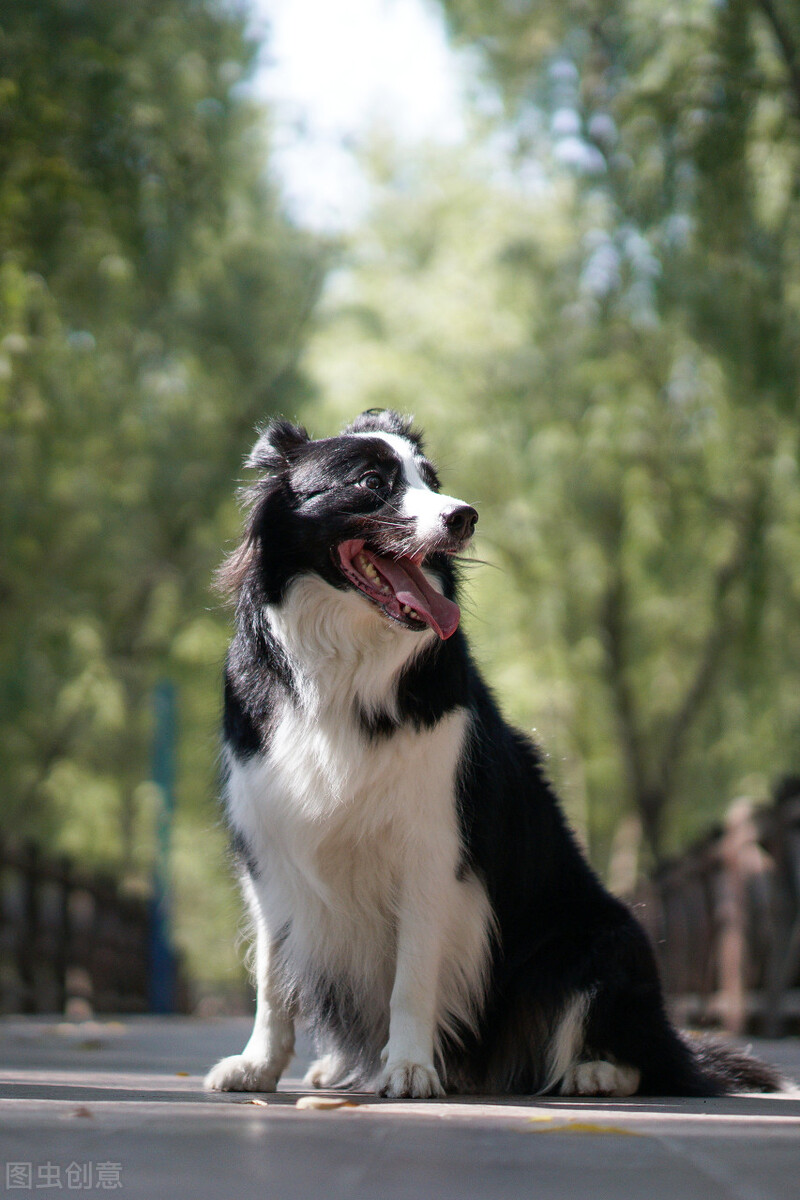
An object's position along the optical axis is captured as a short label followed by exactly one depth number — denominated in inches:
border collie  144.4
